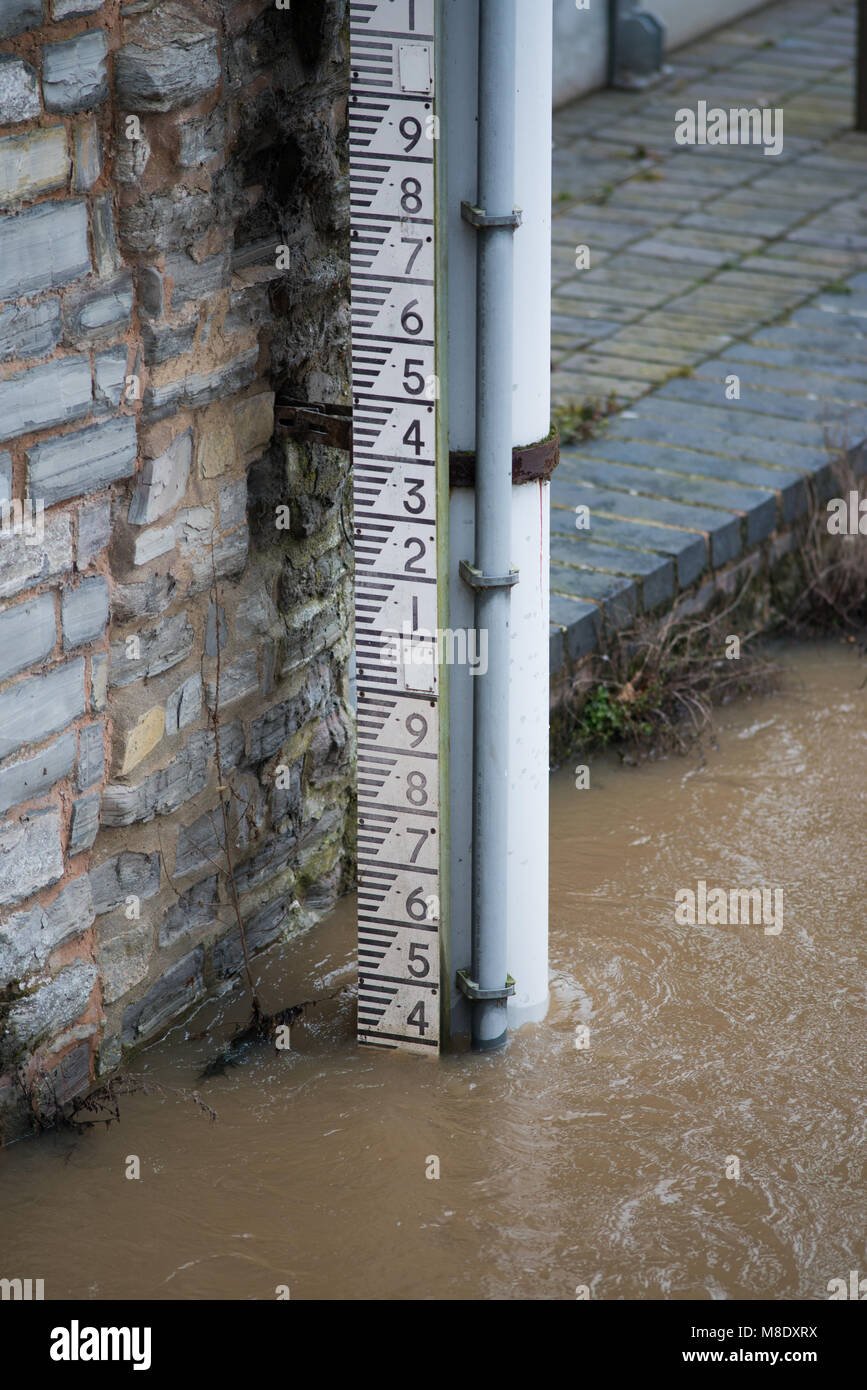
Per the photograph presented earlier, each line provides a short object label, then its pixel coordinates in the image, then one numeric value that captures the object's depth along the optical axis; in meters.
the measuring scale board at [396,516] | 6.34
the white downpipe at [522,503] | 6.33
